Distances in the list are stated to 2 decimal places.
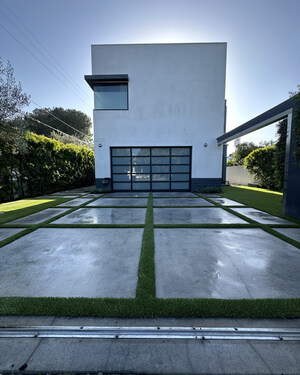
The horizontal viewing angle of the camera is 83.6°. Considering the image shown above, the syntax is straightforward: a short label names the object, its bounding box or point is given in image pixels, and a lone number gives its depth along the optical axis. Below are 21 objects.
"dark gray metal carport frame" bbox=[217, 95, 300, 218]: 4.34
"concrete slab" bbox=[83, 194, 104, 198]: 8.39
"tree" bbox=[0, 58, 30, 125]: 5.09
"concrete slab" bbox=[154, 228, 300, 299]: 1.82
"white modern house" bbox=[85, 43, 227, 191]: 9.16
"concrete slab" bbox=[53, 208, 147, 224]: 4.26
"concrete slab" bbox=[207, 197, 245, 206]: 6.24
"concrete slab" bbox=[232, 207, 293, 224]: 4.23
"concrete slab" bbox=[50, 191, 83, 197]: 8.93
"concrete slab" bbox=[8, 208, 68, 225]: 4.30
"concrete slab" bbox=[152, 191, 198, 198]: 8.15
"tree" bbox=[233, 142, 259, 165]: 20.41
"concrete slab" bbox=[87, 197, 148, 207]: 6.30
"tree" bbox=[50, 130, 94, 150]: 20.31
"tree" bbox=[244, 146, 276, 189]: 11.02
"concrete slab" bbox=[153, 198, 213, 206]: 6.25
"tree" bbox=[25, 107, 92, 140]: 25.34
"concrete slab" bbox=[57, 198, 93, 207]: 6.29
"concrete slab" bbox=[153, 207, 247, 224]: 4.21
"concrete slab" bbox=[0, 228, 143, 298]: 1.85
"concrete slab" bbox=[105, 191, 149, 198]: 8.19
